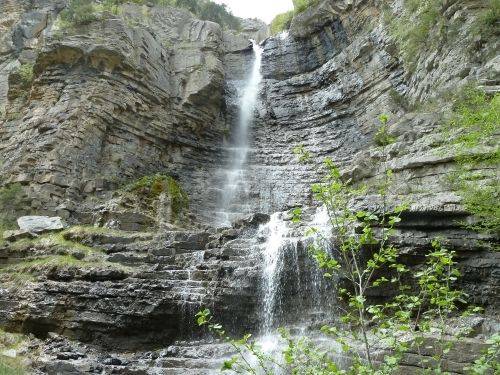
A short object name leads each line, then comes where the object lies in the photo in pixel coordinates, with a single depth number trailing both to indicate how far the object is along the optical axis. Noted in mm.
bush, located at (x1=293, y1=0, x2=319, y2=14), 26388
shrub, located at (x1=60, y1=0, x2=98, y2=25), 20500
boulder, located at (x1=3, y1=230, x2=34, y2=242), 14367
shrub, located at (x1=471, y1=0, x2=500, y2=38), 14023
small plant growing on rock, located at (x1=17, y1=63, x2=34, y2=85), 21781
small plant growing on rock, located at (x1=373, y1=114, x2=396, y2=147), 14517
